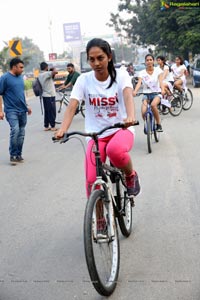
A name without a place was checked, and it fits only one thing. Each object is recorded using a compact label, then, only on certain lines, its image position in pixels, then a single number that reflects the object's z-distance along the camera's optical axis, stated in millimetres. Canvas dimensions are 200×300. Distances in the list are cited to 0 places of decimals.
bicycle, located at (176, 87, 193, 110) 14844
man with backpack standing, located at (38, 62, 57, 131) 12758
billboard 93938
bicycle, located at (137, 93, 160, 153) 8617
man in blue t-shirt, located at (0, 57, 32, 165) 8516
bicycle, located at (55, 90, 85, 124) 15205
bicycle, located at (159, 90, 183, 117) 13797
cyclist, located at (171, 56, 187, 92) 14469
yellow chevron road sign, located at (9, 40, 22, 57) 20906
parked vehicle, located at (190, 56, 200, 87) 25609
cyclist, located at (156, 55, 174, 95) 13005
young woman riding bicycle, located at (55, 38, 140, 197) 3764
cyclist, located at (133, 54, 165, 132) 9367
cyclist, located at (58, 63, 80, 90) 14222
